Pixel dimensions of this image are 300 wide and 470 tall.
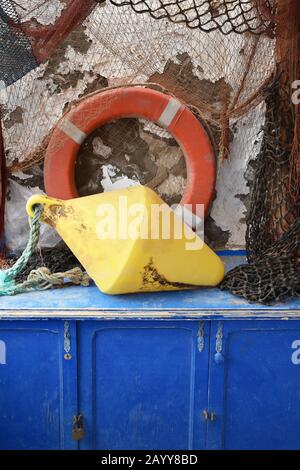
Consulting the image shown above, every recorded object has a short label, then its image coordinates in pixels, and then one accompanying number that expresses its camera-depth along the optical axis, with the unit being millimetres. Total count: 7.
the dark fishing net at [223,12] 1504
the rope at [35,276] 1485
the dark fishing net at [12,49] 1429
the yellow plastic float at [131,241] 1414
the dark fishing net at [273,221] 1496
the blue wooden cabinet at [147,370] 1416
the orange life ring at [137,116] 1651
